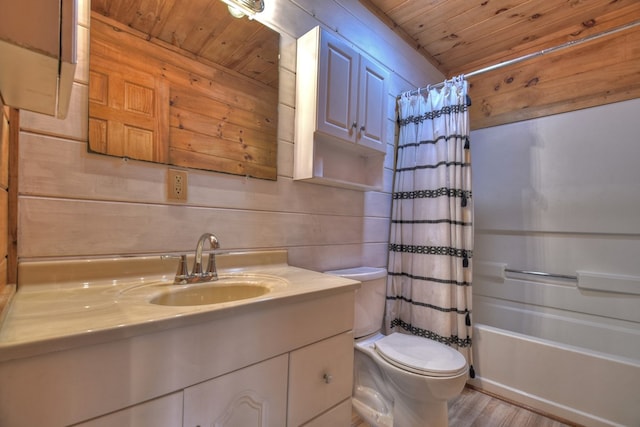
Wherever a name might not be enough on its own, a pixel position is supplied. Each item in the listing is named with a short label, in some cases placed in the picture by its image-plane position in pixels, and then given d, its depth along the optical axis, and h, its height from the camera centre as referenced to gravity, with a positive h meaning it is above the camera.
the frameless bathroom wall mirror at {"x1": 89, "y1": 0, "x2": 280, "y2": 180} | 0.93 +0.50
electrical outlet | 1.04 +0.11
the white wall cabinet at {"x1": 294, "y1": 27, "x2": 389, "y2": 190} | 1.37 +0.57
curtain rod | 1.41 +0.95
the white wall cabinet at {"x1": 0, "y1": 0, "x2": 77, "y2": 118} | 0.42 +0.26
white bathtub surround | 1.51 -0.28
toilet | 1.19 -0.68
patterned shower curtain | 1.67 -0.03
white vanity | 0.50 -0.31
